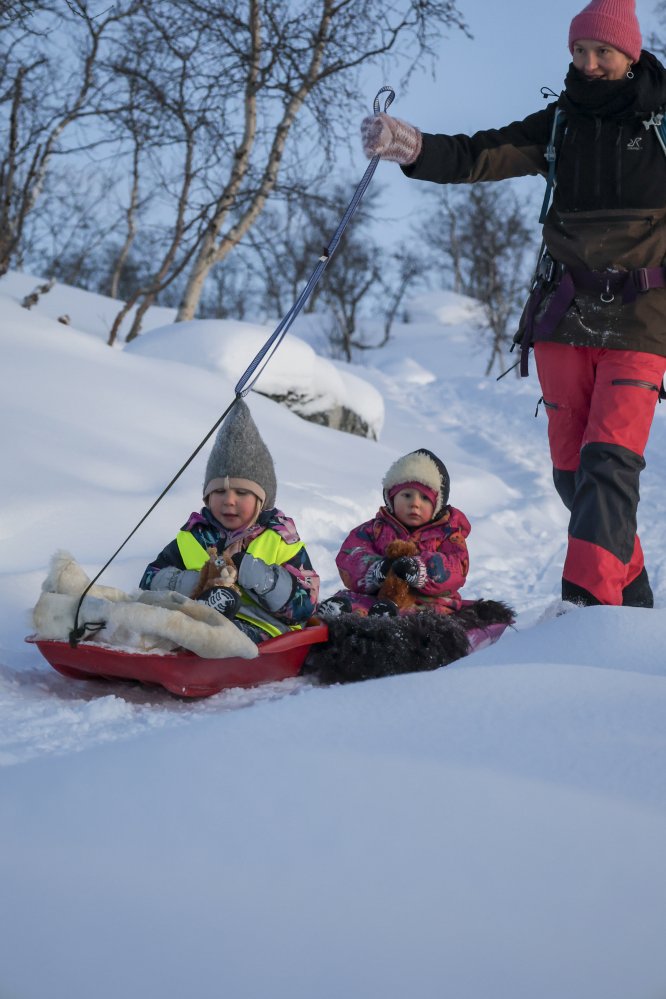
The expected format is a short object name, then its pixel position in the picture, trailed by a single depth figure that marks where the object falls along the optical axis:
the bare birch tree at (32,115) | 9.09
